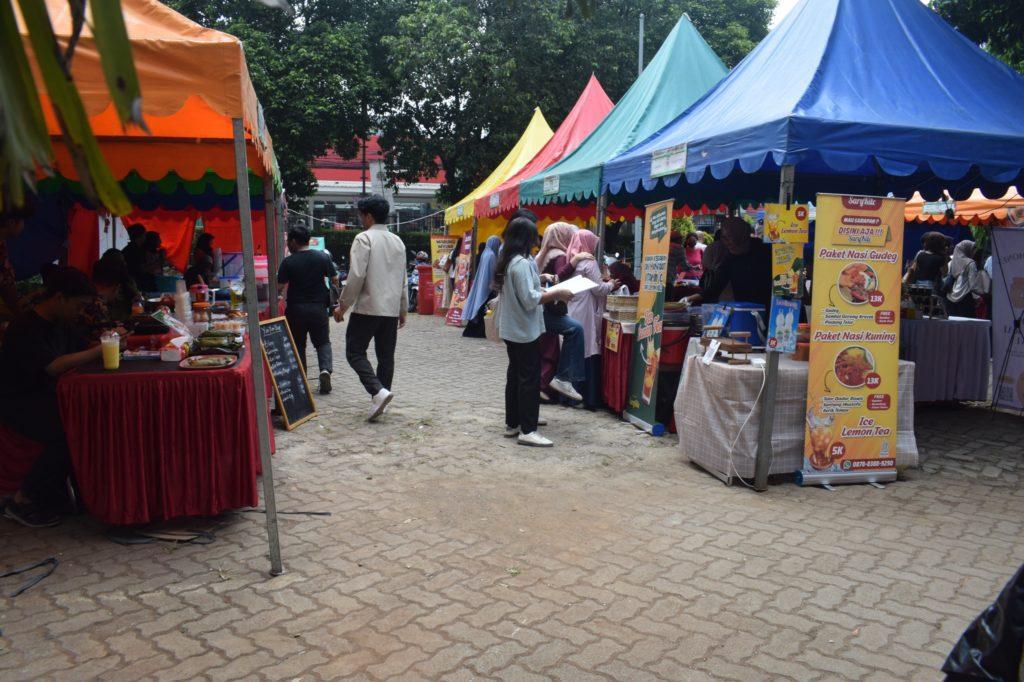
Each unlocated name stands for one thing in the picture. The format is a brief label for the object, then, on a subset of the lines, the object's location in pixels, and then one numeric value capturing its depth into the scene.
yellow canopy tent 15.05
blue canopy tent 5.36
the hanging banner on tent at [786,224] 4.96
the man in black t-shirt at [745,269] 6.60
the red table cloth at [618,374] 7.21
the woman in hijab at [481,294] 12.25
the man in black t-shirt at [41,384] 4.15
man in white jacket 6.67
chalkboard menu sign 6.61
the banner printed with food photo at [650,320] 6.48
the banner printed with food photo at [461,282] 15.43
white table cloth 5.20
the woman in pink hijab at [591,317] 7.78
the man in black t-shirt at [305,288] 7.65
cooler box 5.81
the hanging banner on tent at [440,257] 16.95
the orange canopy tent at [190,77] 3.33
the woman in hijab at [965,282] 11.62
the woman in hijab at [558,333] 7.42
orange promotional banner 5.12
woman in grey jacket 6.02
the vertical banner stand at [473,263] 15.34
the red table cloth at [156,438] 3.98
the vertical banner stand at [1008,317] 7.46
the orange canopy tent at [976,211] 11.27
